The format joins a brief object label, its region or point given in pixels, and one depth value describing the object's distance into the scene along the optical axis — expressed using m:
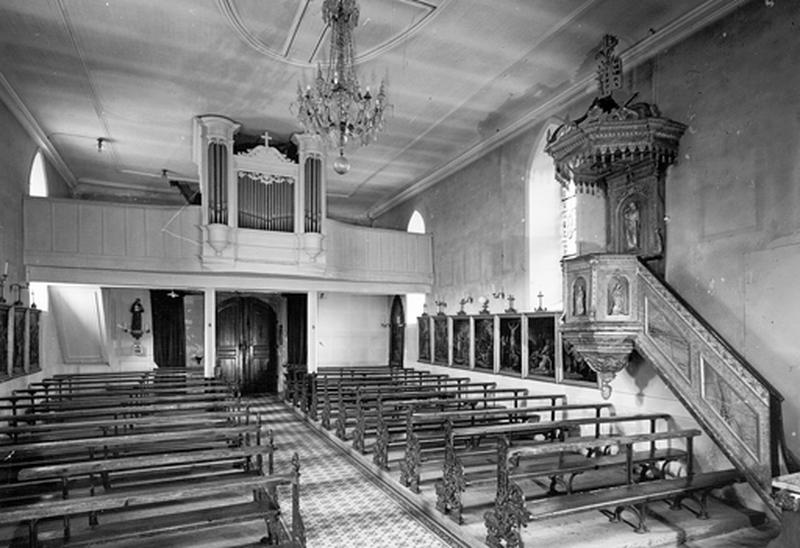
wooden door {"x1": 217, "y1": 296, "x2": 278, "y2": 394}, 16.22
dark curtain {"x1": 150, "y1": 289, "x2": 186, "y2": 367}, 15.56
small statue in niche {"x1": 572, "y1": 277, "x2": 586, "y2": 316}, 6.57
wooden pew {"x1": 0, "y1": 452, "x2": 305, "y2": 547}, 3.25
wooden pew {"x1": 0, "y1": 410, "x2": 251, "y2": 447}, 5.69
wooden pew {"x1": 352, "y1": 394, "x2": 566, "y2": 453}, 7.26
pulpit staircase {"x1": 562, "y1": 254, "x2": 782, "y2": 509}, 4.87
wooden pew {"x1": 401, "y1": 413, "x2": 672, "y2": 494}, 5.29
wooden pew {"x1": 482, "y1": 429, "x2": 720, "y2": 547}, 4.27
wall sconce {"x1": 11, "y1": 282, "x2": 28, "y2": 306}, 9.01
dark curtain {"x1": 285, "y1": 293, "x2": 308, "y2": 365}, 15.88
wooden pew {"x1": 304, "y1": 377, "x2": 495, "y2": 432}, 8.78
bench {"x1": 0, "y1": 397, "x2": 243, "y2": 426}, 6.40
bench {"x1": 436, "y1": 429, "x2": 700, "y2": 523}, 4.53
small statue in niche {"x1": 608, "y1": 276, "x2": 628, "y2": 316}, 6.23
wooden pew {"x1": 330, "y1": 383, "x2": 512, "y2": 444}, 7.56
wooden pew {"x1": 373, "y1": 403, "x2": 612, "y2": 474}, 6.06
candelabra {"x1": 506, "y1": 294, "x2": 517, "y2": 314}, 10.22
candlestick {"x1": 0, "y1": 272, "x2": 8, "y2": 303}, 8.26
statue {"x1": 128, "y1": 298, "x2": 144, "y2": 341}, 14.83
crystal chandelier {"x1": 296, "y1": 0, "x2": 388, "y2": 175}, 5.84
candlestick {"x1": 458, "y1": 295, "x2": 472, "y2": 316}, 12.15
